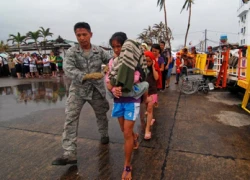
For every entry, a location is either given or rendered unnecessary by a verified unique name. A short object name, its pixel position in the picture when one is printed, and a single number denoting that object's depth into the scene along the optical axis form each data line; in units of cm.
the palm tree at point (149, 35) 2856
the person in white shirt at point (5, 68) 1604
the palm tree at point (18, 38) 3869
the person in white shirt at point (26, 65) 1397
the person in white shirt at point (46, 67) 1425
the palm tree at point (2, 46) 4012
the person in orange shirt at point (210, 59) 794
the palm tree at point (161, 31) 2545
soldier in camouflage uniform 271
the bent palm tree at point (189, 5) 1667
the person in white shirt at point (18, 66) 1422
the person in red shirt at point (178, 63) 935
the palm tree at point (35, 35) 3622
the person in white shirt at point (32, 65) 1400
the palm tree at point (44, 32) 3734
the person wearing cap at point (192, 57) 822
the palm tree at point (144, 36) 3008
